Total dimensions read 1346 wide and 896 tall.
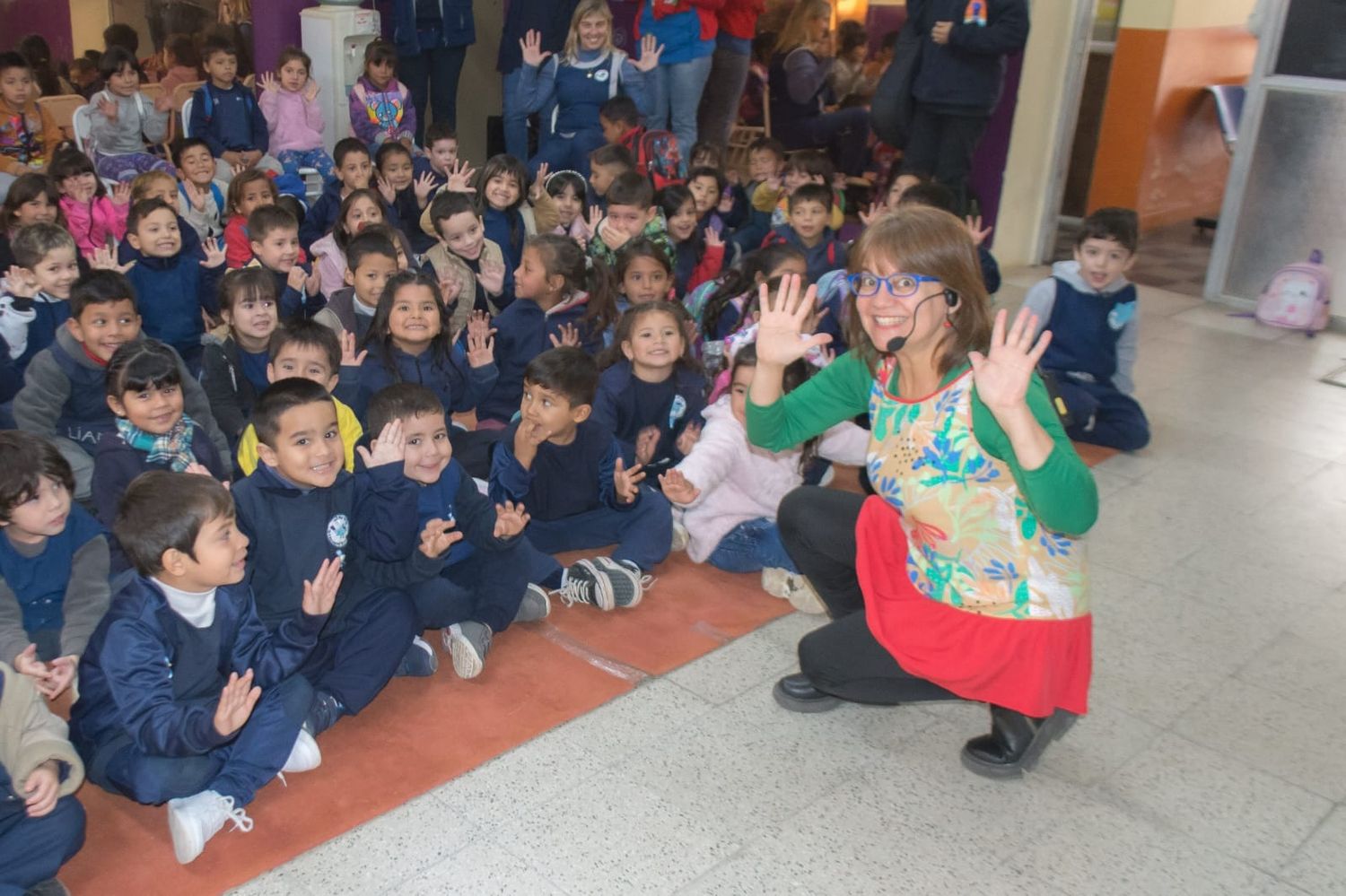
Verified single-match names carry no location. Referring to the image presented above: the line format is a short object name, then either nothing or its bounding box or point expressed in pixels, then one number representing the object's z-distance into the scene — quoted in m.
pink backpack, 5.79
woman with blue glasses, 2.20
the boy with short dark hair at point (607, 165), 5.53
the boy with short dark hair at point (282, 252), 4.24
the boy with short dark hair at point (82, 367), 3.39
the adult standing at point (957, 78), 5.31
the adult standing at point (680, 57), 6.31
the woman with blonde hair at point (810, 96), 7.64
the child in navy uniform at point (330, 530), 2.54
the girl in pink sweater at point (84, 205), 4.91
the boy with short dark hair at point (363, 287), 3.87
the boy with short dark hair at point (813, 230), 4.97
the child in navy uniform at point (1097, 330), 4.25
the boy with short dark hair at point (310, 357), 3.22
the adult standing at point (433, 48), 6.64
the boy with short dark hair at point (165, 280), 4.10
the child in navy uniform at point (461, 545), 2.80
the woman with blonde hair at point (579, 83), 6.15
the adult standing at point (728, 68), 6.75
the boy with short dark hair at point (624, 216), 4.79
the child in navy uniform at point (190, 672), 2.14
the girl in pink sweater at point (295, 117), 6.14
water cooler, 6.29
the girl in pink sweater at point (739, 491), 3.23
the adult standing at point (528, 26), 6.84
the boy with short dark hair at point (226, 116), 5.93
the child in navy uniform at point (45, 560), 2.51
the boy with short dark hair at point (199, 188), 5.27
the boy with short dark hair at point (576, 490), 3.10
